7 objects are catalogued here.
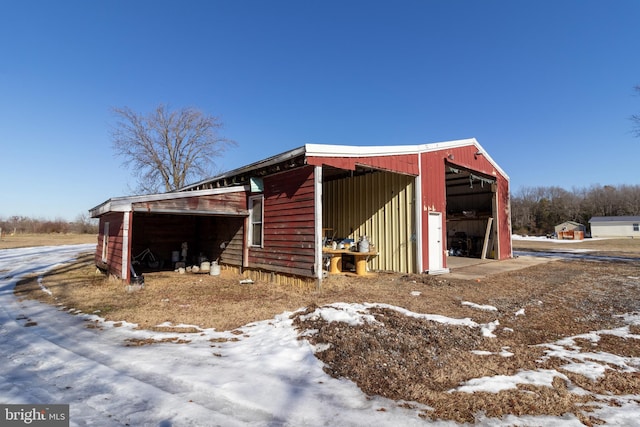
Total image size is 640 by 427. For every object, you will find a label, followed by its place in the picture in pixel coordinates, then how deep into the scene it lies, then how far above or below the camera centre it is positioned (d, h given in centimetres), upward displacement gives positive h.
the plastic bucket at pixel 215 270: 1127 -117
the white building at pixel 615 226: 4394 +156
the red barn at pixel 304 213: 848 +73
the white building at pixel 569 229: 3965 +103
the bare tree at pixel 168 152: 2870 +760
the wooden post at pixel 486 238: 1594 -5
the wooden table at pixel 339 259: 1003 -72
